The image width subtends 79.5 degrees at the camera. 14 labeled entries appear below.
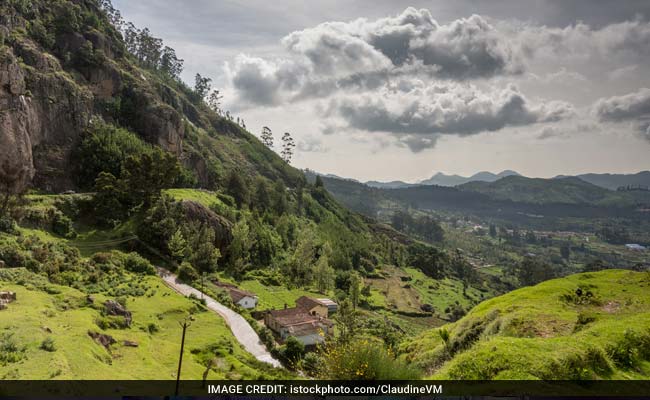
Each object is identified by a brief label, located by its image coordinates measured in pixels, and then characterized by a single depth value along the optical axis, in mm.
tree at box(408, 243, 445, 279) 162625
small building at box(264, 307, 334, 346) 50656
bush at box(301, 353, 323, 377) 39009
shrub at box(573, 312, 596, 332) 19877
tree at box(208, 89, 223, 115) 189125
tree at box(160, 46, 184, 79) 172312
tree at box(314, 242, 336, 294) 84938
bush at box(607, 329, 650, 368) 15852
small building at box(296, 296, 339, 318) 64188
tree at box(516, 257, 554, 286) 169250
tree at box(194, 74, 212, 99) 187500
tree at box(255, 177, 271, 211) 110250
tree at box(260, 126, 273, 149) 194862
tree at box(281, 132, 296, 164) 168750
